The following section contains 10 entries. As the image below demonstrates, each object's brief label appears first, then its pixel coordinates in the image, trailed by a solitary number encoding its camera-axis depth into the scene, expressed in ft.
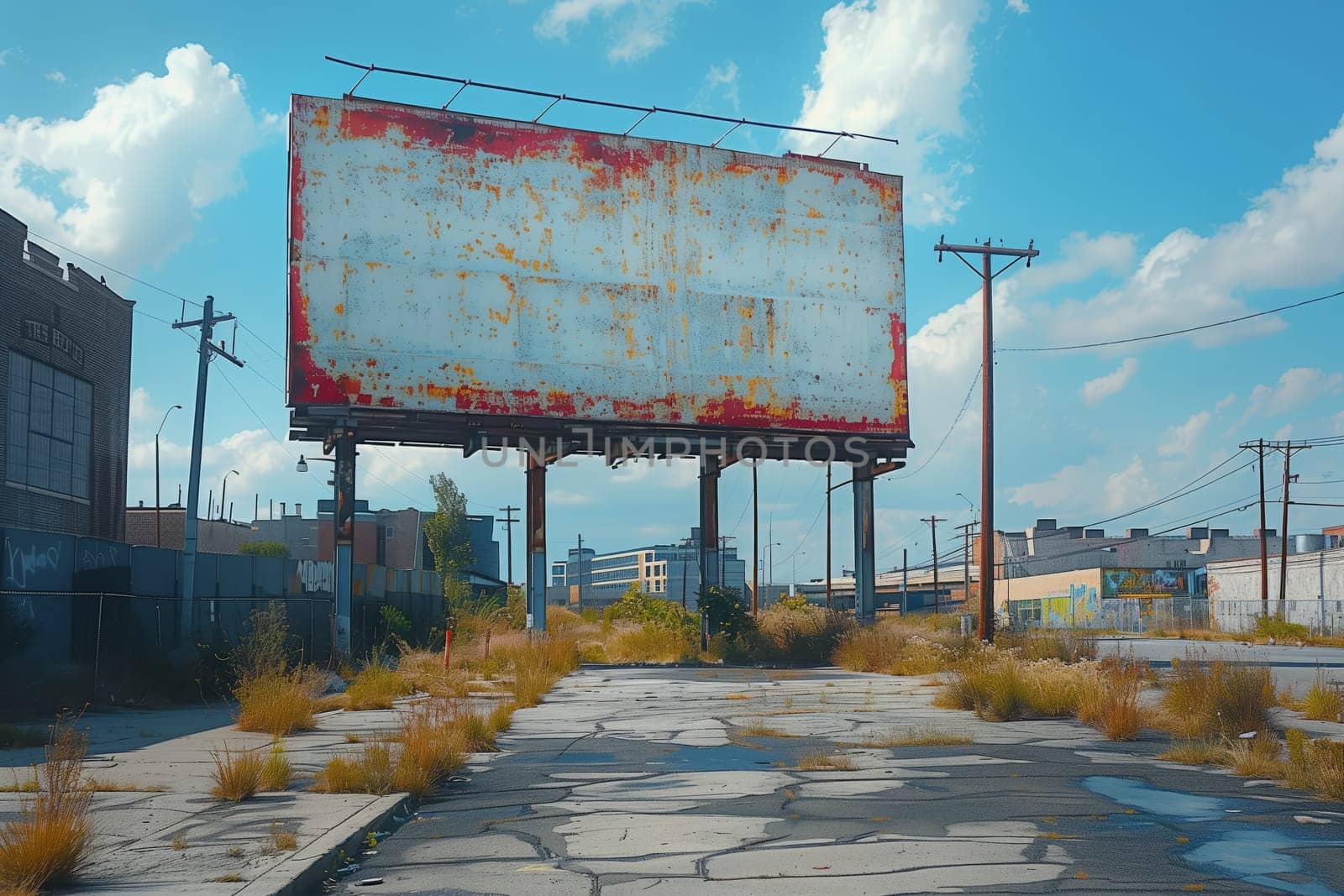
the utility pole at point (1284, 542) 180.86
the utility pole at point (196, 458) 74.84
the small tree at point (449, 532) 247.29
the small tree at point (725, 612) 117.08
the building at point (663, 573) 577.84
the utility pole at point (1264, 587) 182.39
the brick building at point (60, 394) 86.58
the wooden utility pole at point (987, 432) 90.22
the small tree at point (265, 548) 211.82
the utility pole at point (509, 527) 295.07
